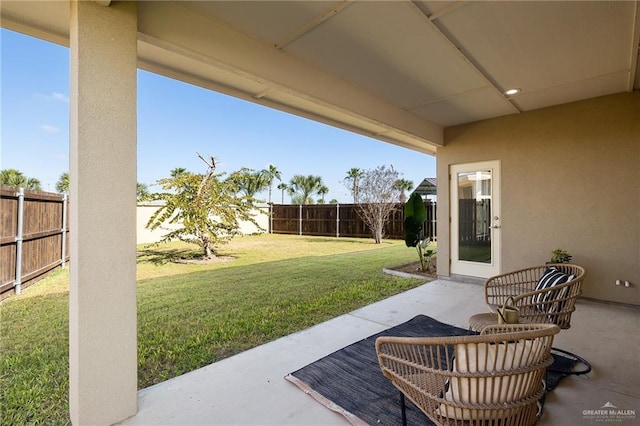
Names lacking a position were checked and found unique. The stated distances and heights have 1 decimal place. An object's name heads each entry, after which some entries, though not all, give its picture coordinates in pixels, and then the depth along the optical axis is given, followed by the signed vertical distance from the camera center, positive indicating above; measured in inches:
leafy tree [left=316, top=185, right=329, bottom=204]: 1229.1 +92.2
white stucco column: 74.6 +0.3
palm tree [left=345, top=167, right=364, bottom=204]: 595.6 +51.8
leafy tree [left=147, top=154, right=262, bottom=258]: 331.0 +9.9
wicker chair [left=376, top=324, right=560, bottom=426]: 57.2 -30.9
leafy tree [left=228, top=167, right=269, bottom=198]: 366.6 +44.8
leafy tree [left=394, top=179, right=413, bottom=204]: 974.4 +94.5
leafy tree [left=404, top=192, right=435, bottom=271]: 275.0 -7.0
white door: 223.6 -3.6
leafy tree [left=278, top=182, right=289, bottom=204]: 1248.2 +113.0
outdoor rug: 83.2 -53.2
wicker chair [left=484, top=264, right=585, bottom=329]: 106.7 -31.7
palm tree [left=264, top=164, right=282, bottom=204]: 1201.2 +160.1
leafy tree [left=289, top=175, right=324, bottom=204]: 1203.2 +106.6
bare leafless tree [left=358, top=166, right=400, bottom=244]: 523.5 +33.8
